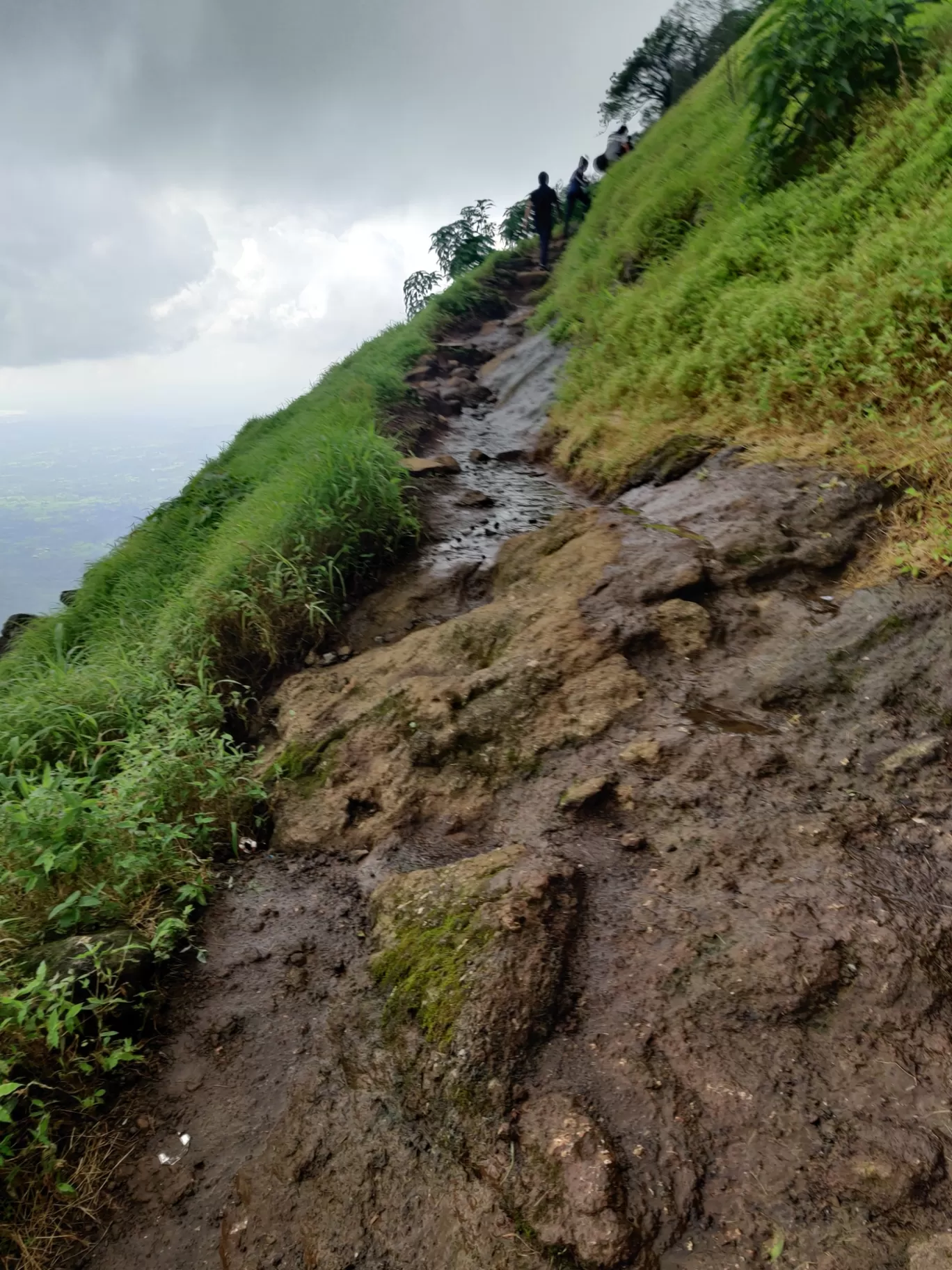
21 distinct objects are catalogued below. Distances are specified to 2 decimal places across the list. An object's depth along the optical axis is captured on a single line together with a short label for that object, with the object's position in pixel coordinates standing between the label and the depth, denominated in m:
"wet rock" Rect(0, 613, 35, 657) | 9.44
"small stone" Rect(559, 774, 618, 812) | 3.16
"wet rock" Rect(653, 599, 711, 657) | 3.79
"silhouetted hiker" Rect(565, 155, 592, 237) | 15.42
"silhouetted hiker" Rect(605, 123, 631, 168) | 15.04
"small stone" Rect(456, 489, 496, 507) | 6.79
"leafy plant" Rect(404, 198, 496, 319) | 21.53
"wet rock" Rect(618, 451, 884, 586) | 3.93
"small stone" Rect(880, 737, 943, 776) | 2.79
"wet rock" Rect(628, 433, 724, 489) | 5.27
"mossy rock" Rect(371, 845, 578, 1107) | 2.26
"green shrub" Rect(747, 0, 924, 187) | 5.93
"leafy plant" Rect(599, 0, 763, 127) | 15.75
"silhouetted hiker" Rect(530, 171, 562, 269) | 14.74
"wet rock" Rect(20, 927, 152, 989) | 2.63
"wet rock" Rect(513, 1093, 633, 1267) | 1.77
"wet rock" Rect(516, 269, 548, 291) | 16.77
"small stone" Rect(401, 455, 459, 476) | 7.04
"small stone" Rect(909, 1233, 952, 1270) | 1.56
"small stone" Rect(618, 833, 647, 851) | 2.90
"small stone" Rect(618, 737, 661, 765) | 3.22
